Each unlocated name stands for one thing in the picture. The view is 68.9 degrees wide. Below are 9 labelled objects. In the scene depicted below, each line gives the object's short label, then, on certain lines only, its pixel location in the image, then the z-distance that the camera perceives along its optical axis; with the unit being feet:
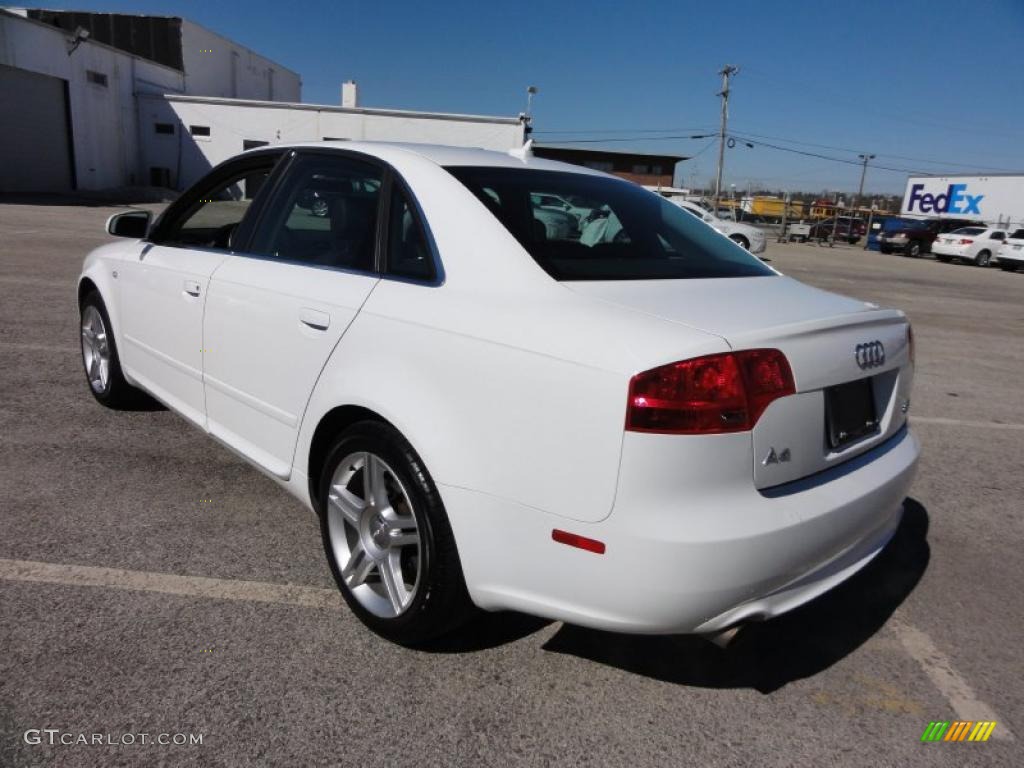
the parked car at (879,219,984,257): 107.76
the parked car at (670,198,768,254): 72.23
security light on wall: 91.95
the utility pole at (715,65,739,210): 159.94
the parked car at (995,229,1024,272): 89.35
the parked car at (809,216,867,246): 128.26
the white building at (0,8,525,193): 89.40
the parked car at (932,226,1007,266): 95.20
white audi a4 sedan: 6.29
